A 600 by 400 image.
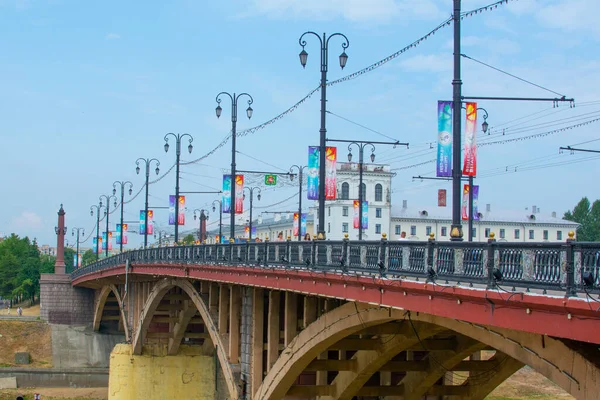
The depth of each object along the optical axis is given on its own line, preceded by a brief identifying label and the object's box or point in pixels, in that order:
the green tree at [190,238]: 131.64
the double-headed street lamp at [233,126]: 38.22
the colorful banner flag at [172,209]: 61.33
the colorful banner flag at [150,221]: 68.83
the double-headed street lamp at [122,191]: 79.32
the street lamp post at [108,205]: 91.78
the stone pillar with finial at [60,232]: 95.75
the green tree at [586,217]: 86.50
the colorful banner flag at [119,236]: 79.00
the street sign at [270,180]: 46.34
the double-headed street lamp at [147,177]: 65.34
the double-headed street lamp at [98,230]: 94.88
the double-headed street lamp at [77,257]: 109.28
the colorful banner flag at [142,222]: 67.75
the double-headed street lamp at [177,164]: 52.88
